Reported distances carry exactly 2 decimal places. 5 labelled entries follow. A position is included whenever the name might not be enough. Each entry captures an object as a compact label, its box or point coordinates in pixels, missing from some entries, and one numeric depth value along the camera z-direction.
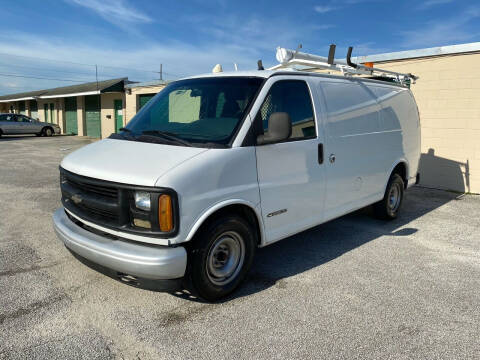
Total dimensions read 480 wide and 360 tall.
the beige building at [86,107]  22.73
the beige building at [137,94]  18.88
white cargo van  3.05
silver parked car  25.48
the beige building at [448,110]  8.24
